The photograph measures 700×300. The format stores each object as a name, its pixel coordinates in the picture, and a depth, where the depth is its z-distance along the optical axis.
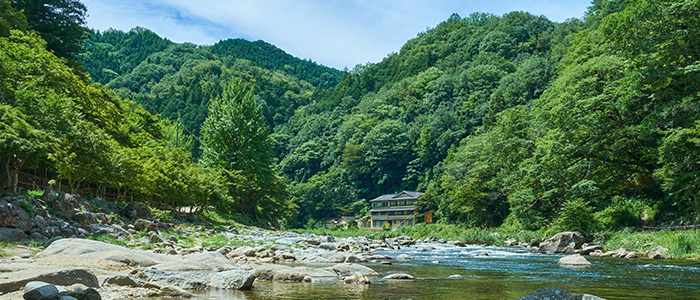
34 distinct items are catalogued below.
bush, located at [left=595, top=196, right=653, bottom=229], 25.02
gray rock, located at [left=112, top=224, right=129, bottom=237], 17.55
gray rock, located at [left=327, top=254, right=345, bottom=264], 16.51
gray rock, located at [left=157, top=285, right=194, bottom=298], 8.17
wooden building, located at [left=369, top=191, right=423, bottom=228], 83.75
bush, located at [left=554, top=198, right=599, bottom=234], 25.81
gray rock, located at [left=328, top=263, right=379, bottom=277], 12.05
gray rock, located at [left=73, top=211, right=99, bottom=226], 17.42
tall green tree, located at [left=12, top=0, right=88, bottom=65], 38.22
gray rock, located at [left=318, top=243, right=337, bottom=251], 23.64
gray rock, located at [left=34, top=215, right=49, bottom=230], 14.95
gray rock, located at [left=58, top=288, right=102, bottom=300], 6.46
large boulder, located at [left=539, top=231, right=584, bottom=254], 23.48
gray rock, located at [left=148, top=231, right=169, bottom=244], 17.45
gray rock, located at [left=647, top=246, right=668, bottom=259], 18.26
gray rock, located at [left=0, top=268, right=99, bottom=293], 7.19
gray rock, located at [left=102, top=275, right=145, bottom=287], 8.59
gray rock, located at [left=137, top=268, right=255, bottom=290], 9.20
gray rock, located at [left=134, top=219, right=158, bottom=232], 19.80
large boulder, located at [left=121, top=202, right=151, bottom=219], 23.37
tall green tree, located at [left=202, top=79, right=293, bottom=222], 45.28
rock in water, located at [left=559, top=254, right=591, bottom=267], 15.75
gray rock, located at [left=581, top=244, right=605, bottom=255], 21.88
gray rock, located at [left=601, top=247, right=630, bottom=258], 19.56
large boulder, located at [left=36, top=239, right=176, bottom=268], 10.27
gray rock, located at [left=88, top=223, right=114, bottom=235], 17.03
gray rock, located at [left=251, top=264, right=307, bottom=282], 10.86
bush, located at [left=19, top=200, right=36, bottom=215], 15.15
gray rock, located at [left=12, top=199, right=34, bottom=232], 14.15
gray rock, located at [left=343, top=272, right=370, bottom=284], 10.54
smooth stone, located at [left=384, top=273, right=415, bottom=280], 11.67
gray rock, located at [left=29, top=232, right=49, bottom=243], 14.02
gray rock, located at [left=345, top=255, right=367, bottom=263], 16.69
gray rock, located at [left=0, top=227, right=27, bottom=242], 13.25
